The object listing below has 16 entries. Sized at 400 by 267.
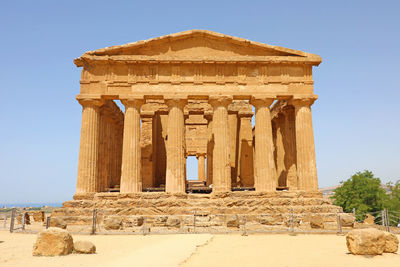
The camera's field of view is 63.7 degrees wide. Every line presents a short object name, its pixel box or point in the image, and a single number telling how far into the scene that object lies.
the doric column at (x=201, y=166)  33.32
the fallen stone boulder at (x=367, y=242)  8.57
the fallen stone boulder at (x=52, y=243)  8.76
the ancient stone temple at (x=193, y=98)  18.38
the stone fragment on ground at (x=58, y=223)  15.77
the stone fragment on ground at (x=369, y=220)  23.23
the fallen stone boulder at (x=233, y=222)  15.60
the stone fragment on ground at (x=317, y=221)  15.82
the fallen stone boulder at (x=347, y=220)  15.69
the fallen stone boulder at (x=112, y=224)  15.11
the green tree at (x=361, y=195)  33.98
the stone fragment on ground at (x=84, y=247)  9.23
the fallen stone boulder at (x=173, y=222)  15.62
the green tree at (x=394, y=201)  34.88
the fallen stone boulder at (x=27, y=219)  20.56
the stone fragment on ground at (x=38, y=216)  23.20
